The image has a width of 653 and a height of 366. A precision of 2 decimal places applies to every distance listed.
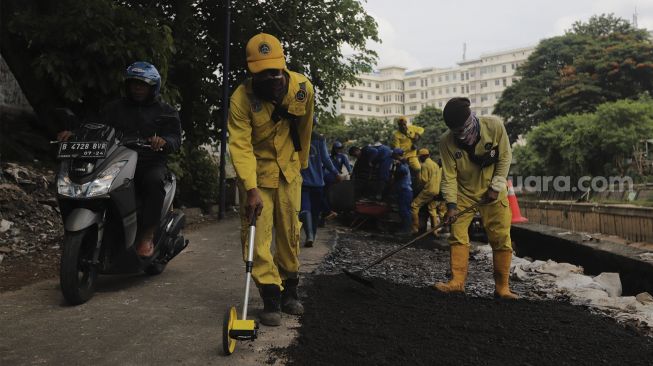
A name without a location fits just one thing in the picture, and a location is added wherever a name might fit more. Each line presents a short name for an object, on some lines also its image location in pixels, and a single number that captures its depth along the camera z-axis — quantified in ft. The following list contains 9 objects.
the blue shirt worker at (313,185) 25.10
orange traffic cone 25.52
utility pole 34.35
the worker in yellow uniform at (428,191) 37.14
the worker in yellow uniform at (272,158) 11.87
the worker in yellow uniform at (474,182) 16.26
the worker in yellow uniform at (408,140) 39.55
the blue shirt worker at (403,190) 34.83
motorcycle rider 14.69
